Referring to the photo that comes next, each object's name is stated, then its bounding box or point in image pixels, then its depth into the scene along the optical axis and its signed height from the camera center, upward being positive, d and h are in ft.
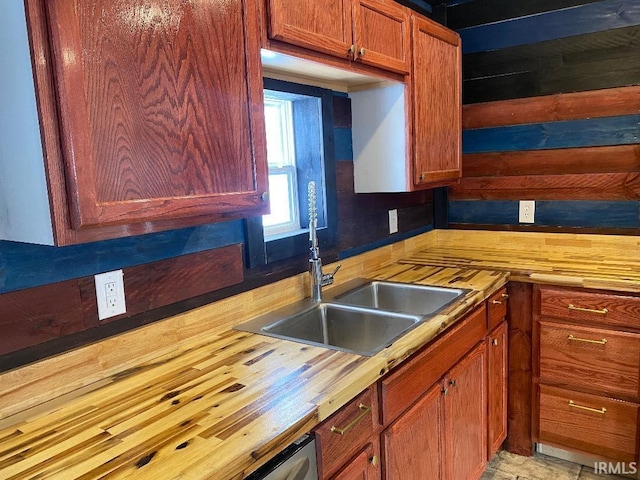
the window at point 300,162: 6.90 +0.27
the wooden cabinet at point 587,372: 6.93 -3.01
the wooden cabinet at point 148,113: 3.09 +0.55
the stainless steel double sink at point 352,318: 5.77 -1.73
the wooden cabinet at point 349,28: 4.82 +1.67
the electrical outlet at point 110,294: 4.43 -0.94
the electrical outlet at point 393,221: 8.91 -0.82
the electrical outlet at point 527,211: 9.25 -0.79
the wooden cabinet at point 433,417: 4.30 -2.58
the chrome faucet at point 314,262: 6.45 -1.10
